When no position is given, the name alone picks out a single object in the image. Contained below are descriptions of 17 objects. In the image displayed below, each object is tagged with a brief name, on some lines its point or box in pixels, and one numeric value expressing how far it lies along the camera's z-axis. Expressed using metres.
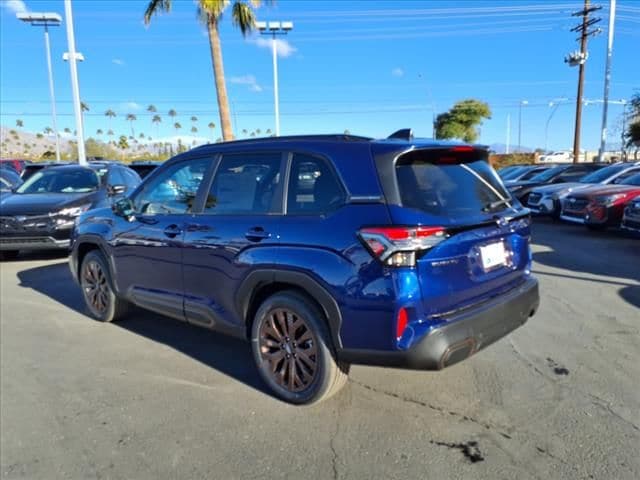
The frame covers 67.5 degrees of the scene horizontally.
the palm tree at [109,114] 110.41
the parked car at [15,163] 20.69
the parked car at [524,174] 16.07
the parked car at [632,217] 8.27
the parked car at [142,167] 12.83
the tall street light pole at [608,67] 24.31
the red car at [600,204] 9.40
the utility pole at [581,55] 26.92
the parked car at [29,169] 13.26
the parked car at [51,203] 7.85
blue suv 2.72
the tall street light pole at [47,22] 21.76
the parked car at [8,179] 11.85
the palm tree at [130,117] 111.55
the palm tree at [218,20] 13.80
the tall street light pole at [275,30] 22.41
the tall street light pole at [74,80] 13.82
